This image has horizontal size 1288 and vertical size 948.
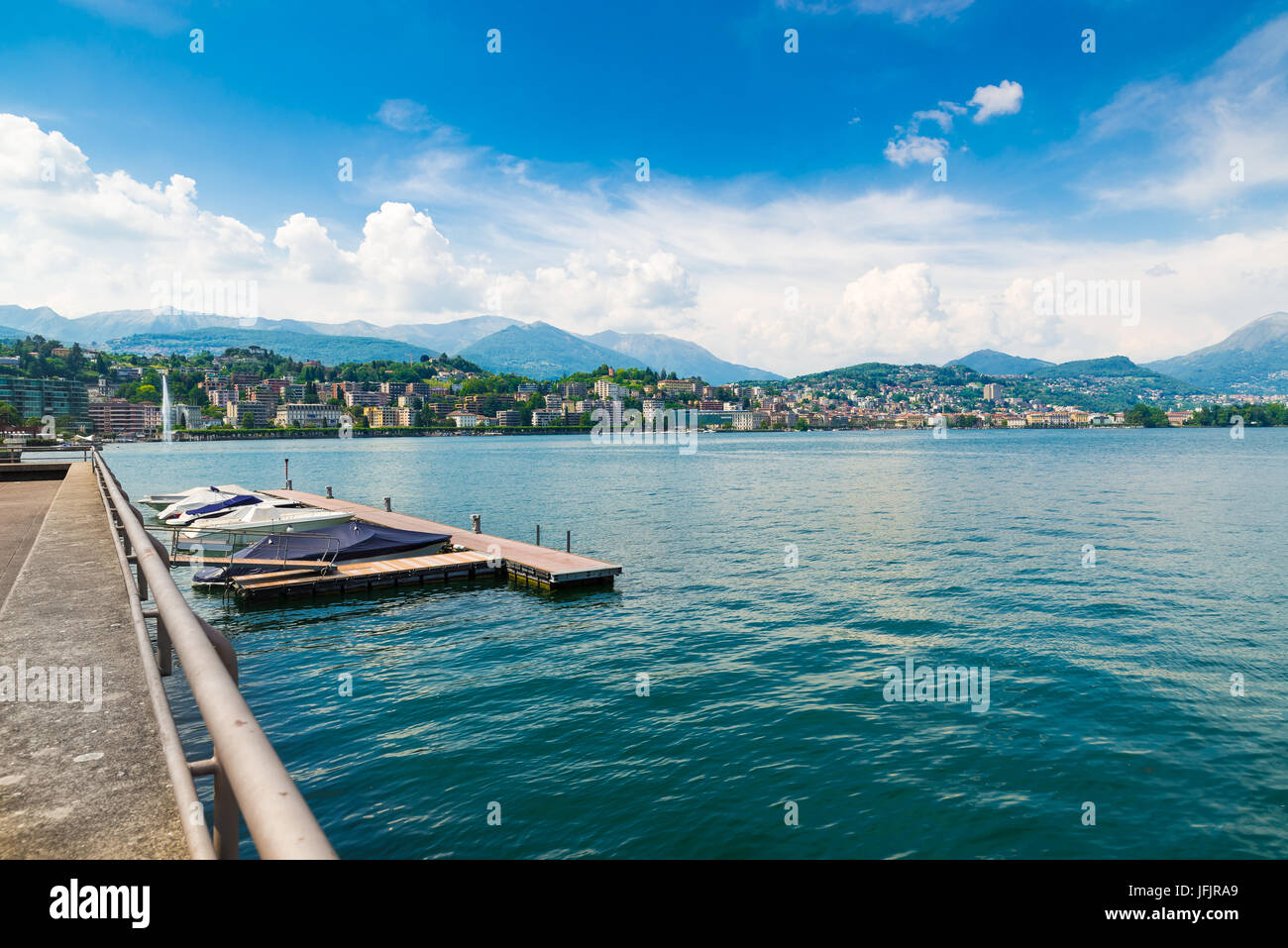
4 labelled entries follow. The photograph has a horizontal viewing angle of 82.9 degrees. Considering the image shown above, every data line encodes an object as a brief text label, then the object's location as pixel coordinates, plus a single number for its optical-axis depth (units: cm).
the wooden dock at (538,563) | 2878
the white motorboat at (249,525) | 3556
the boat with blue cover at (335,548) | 2830
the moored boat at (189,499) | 4169
